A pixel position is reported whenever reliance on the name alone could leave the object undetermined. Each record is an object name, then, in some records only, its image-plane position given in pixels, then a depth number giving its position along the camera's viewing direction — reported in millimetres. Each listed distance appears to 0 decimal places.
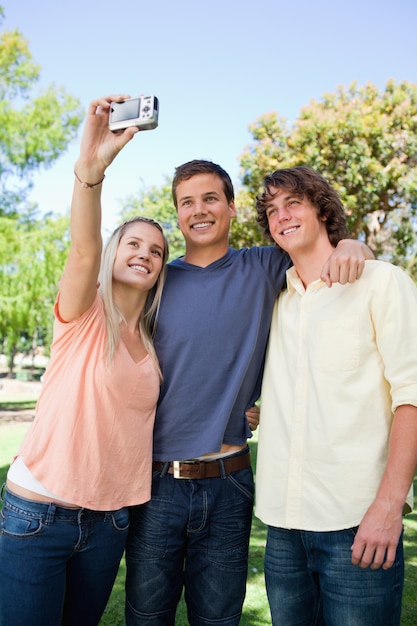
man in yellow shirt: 2205
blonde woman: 2279
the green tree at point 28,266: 17219
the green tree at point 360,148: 15328
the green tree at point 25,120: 17875
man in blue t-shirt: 2801
